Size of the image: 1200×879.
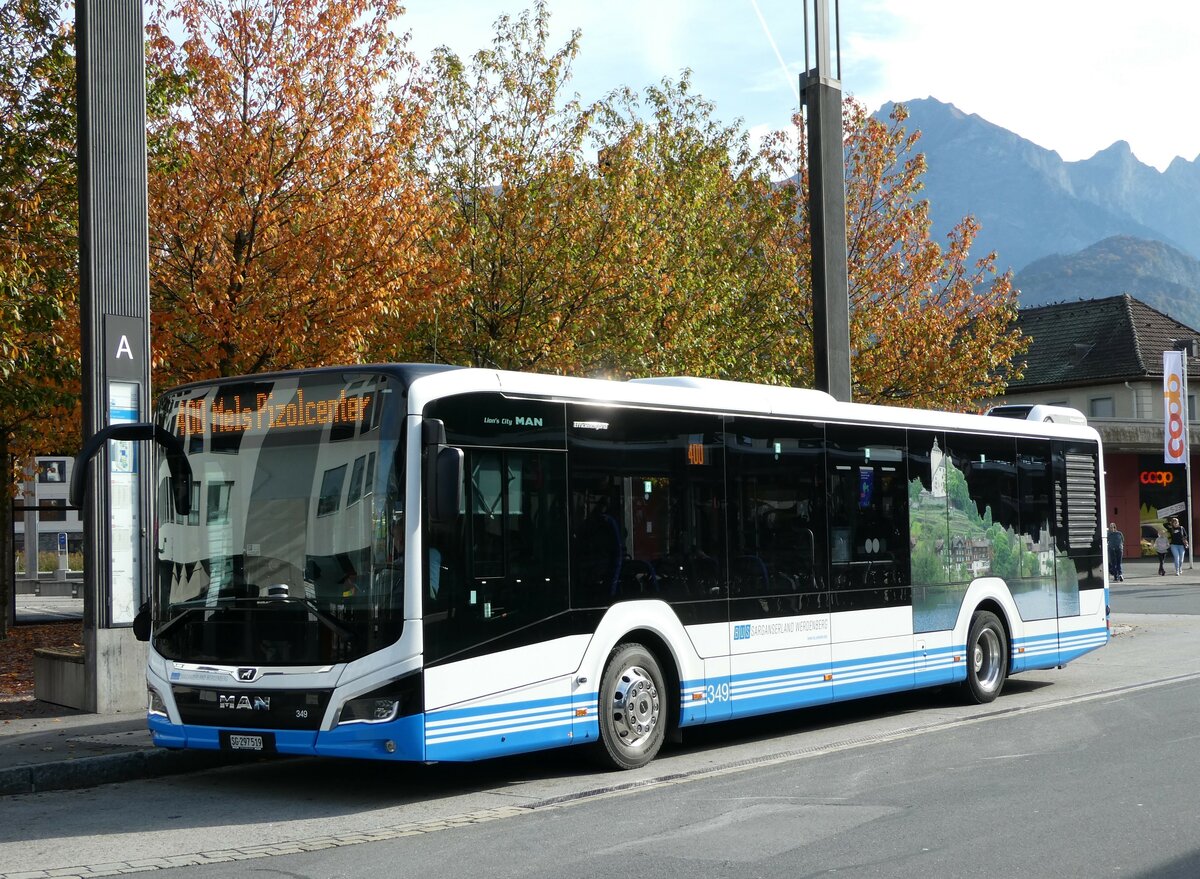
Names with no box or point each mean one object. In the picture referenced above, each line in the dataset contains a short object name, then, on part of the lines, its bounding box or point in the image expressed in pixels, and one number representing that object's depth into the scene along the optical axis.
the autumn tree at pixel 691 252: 22.17
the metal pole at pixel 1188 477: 44.46
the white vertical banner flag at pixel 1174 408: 43.88
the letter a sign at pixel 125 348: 12.80
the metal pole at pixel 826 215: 17.31
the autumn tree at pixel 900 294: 28.45
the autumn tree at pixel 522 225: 20.81
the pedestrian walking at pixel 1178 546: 42.78
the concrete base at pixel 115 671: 12.54
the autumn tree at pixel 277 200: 16.48
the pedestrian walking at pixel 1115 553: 38.84
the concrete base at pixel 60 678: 12.80
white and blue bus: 8.85
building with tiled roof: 56.75
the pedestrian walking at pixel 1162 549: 43.62
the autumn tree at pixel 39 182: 15.47
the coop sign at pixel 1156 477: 57.44
